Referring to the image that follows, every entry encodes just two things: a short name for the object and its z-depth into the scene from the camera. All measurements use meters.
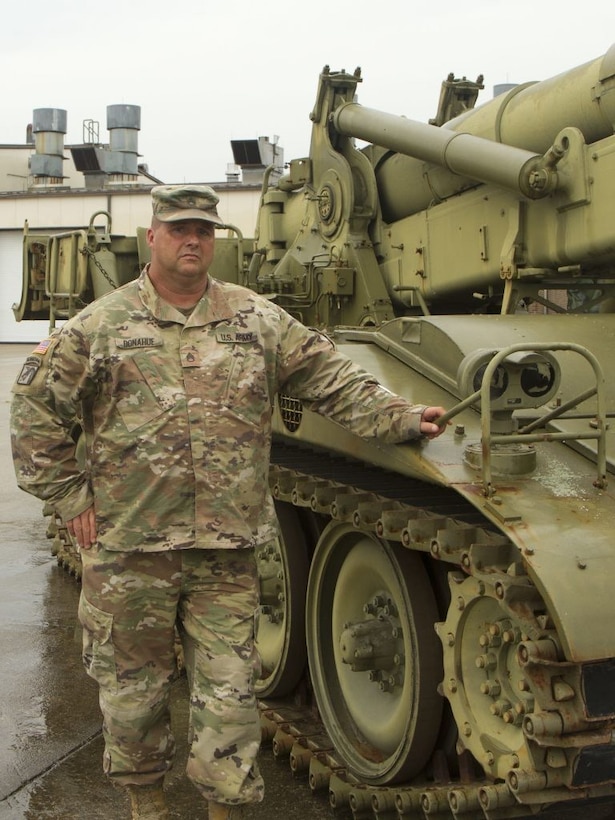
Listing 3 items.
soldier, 3.67
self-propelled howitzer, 3.22
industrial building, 27.81
